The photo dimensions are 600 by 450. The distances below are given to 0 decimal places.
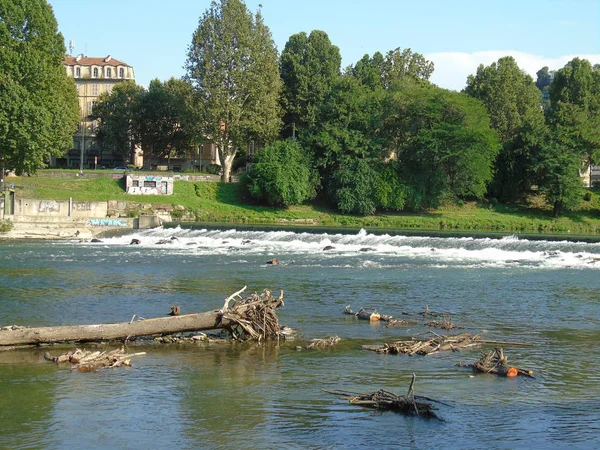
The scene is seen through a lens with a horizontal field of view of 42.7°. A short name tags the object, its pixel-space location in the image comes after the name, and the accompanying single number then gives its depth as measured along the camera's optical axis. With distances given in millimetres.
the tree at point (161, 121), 87438
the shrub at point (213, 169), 81588
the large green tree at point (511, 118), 70688
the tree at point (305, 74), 77750
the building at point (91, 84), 111000
